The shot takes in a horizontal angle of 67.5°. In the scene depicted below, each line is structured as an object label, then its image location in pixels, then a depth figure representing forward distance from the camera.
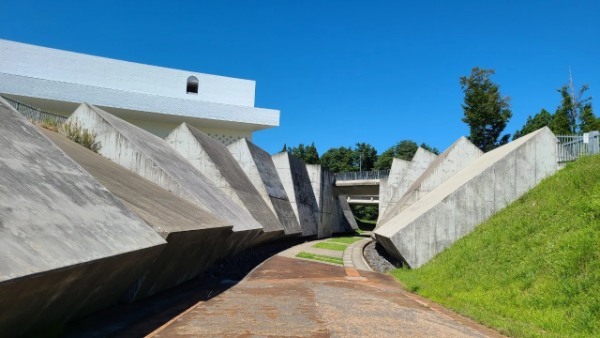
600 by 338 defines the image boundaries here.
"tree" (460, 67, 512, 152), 50.47
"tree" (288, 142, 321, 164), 99.50
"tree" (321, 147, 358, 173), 95.44
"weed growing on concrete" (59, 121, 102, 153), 17.01
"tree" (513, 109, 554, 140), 56.72
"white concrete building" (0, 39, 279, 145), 36.81
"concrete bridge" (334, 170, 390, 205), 44.16
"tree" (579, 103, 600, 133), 36.84
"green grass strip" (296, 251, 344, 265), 20.97
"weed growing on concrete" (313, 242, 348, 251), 28.24
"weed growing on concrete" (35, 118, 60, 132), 16.09
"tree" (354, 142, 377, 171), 97.19
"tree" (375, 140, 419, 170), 89.94
